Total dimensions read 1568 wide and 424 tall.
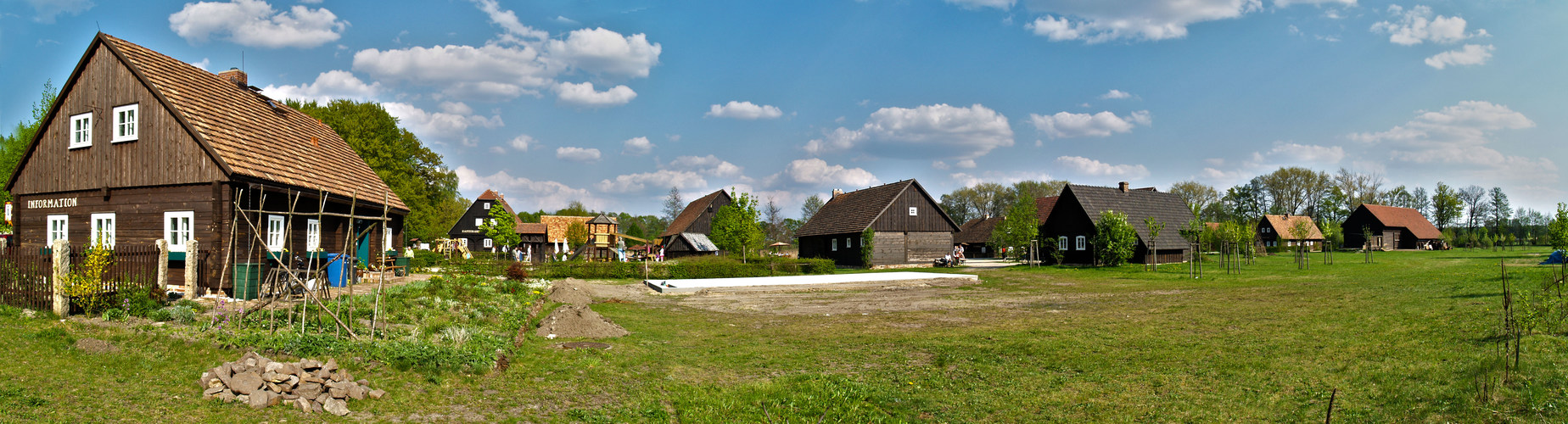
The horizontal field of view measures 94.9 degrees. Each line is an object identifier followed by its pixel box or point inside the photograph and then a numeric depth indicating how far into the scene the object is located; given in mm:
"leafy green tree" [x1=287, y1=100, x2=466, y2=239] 45562
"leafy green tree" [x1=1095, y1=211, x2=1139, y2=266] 37969
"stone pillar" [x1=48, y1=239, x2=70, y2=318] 11547
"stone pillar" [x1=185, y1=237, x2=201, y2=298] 14966
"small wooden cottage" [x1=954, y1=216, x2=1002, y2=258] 76062
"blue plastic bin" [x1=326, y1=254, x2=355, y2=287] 19594
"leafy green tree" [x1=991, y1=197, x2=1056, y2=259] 43250
